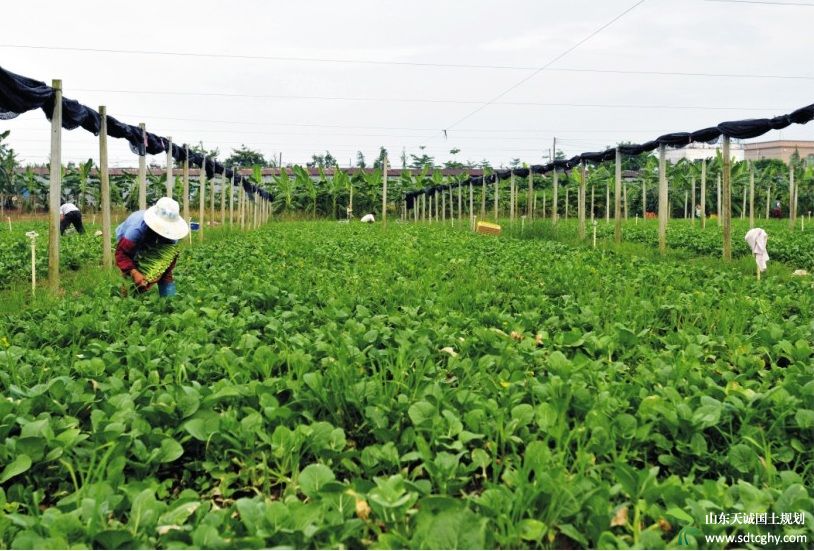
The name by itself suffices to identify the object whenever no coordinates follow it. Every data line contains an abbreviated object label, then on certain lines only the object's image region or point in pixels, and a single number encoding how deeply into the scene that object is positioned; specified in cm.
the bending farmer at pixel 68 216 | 1752
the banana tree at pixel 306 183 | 3984
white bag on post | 872
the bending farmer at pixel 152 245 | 634
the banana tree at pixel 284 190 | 4020
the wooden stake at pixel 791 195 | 2592
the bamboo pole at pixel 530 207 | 2142
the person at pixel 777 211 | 4126
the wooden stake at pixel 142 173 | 1248
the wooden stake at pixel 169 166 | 1427
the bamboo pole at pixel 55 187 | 764
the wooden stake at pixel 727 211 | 1134
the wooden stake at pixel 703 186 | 2314
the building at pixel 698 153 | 6869
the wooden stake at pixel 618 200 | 1525
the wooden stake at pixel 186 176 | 1592
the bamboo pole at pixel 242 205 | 2642
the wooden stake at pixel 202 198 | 1625
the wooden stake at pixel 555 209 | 2007
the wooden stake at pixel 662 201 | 1340
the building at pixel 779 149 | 7794
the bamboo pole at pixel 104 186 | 998
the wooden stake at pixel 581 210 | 1756
